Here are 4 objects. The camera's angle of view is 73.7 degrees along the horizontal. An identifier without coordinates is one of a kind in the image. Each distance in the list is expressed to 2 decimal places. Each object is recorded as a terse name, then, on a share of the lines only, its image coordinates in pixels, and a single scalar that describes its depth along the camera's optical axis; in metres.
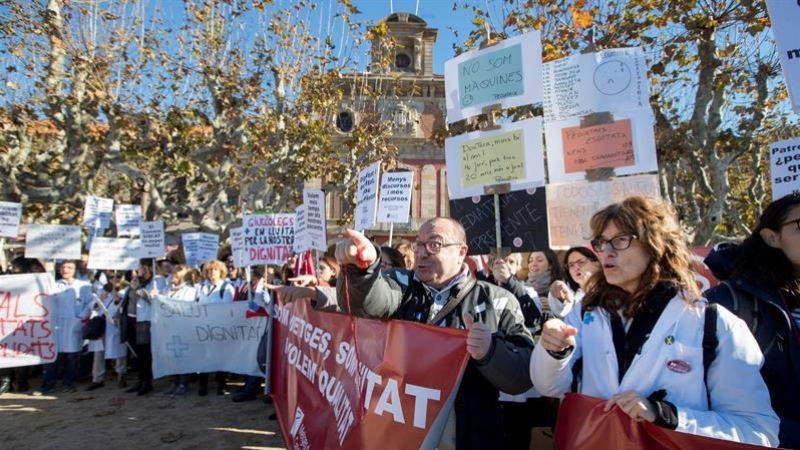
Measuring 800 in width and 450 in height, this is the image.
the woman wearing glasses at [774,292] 2.06
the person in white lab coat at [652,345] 1.66
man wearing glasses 2.28
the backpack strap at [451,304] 2.60
